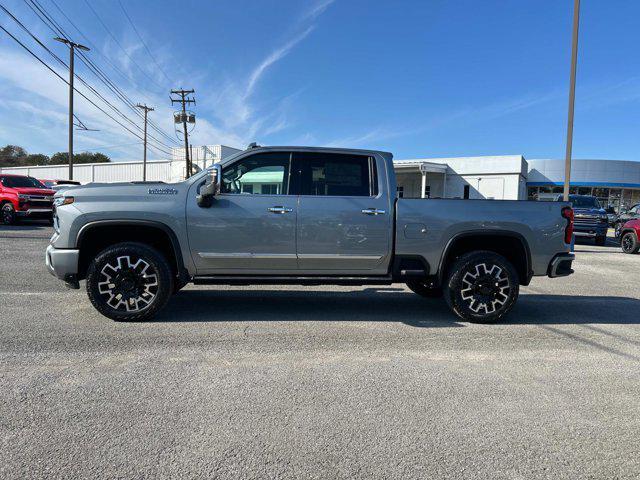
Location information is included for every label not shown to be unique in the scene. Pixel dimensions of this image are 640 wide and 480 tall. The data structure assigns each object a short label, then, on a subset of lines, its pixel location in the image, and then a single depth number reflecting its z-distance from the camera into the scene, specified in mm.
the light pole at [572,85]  14383
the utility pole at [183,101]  42625
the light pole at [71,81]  28828
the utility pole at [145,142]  51719
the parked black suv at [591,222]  17422
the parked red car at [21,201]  16625
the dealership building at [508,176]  40031
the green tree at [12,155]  96412
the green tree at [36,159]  95606
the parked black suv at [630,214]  16172
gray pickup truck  4988
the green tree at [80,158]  91819
